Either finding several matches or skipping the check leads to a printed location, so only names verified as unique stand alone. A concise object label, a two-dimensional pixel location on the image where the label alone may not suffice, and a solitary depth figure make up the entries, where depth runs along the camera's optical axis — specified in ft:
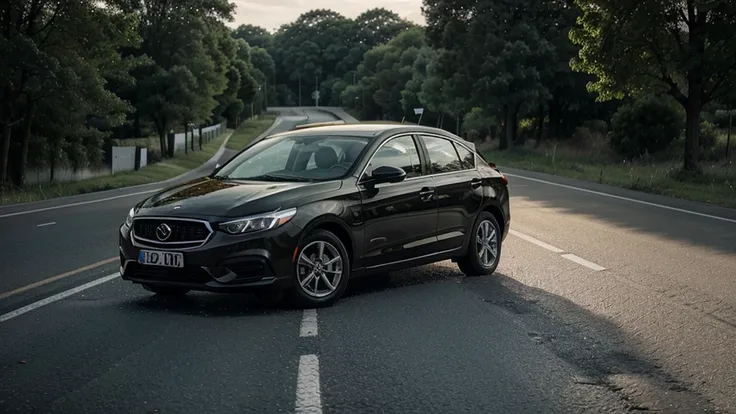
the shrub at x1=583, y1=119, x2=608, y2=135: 179.31
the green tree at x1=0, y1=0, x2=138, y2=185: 90.53
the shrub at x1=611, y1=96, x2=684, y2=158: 139.13
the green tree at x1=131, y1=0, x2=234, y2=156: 154.61
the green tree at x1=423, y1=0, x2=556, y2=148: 163.84
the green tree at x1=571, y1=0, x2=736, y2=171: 84.94
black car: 24.34
